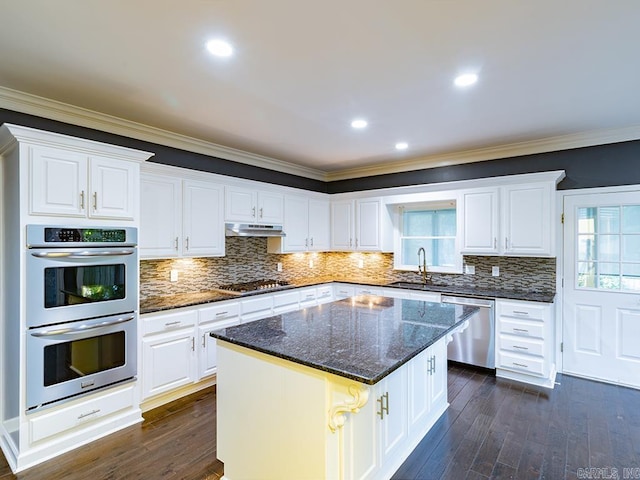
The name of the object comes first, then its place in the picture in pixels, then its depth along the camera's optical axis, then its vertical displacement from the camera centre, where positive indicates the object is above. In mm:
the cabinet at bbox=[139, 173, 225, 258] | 3271 +204
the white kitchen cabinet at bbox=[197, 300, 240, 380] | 3387 -930
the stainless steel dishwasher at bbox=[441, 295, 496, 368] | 3840 -1183
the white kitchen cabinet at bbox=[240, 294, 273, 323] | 3812 -817
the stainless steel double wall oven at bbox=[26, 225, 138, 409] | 2332 -549
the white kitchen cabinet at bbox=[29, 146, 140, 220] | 2359 +398
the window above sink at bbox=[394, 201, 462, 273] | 4717 +27
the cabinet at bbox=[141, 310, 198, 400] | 2973 -1061
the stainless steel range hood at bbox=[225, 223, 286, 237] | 4004 +91
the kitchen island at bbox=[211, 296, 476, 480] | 1680 -897
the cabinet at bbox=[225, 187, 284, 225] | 4039 +403
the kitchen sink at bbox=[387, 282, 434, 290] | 4416 -655
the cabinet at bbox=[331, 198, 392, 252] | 5023 +191
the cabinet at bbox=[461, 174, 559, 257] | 3699 +211
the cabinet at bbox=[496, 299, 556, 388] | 3537 -1122
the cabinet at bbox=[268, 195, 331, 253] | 4801 +171
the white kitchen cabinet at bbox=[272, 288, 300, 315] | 4211 -826
